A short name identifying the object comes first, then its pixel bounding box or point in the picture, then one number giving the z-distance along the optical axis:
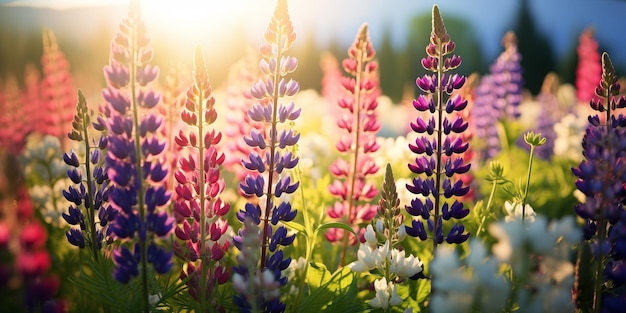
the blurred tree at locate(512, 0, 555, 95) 34.53
